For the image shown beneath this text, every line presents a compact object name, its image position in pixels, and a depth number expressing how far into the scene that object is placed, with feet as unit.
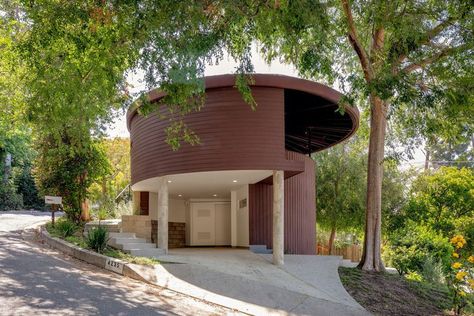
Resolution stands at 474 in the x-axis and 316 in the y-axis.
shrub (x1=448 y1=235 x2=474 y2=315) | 28.09
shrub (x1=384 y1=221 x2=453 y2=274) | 51.88
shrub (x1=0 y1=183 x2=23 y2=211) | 103.35
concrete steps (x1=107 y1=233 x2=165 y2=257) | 41.37
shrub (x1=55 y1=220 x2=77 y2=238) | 50.42
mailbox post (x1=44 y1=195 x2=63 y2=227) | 51.62
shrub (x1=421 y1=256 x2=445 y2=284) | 46.18
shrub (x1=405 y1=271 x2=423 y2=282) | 47.81
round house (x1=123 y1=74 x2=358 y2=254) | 39.29
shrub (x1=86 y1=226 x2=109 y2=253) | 40.98
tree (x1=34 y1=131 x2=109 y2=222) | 60.95
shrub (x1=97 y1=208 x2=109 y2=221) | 69.12
